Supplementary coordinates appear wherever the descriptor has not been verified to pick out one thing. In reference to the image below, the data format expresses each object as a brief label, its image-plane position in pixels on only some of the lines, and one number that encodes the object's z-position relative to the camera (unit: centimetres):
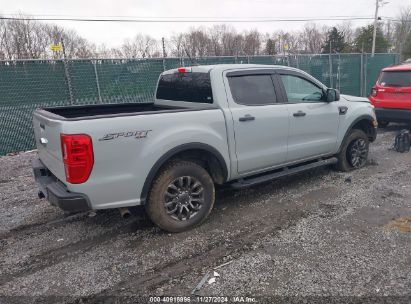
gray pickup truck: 307
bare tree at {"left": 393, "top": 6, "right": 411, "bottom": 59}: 5546
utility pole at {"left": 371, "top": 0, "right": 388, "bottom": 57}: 3769
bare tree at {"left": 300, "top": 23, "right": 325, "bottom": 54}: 6369
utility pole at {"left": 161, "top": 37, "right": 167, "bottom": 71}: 948
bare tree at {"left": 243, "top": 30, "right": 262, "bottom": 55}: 5806
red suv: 788
